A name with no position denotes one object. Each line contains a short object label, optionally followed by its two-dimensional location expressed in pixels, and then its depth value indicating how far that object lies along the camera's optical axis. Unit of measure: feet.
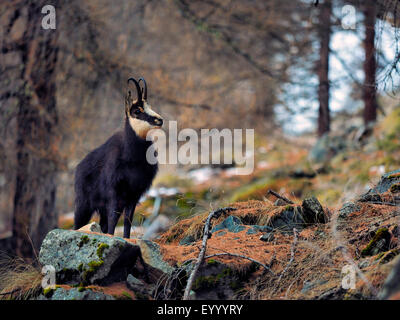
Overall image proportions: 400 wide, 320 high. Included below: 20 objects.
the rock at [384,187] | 29.33
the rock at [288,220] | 28.84
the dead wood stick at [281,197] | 30.22
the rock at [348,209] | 28.01
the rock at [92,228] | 28.12
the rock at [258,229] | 28.81
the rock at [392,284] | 16.98
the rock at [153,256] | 23.76
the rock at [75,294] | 20.94
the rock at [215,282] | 22.61
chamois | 31.19
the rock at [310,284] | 22.03
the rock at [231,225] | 29.45
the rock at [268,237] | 27.32
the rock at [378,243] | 23.44
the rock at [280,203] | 31.52
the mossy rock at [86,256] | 22.67
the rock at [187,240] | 29.25
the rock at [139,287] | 22.66
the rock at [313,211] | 28.71
